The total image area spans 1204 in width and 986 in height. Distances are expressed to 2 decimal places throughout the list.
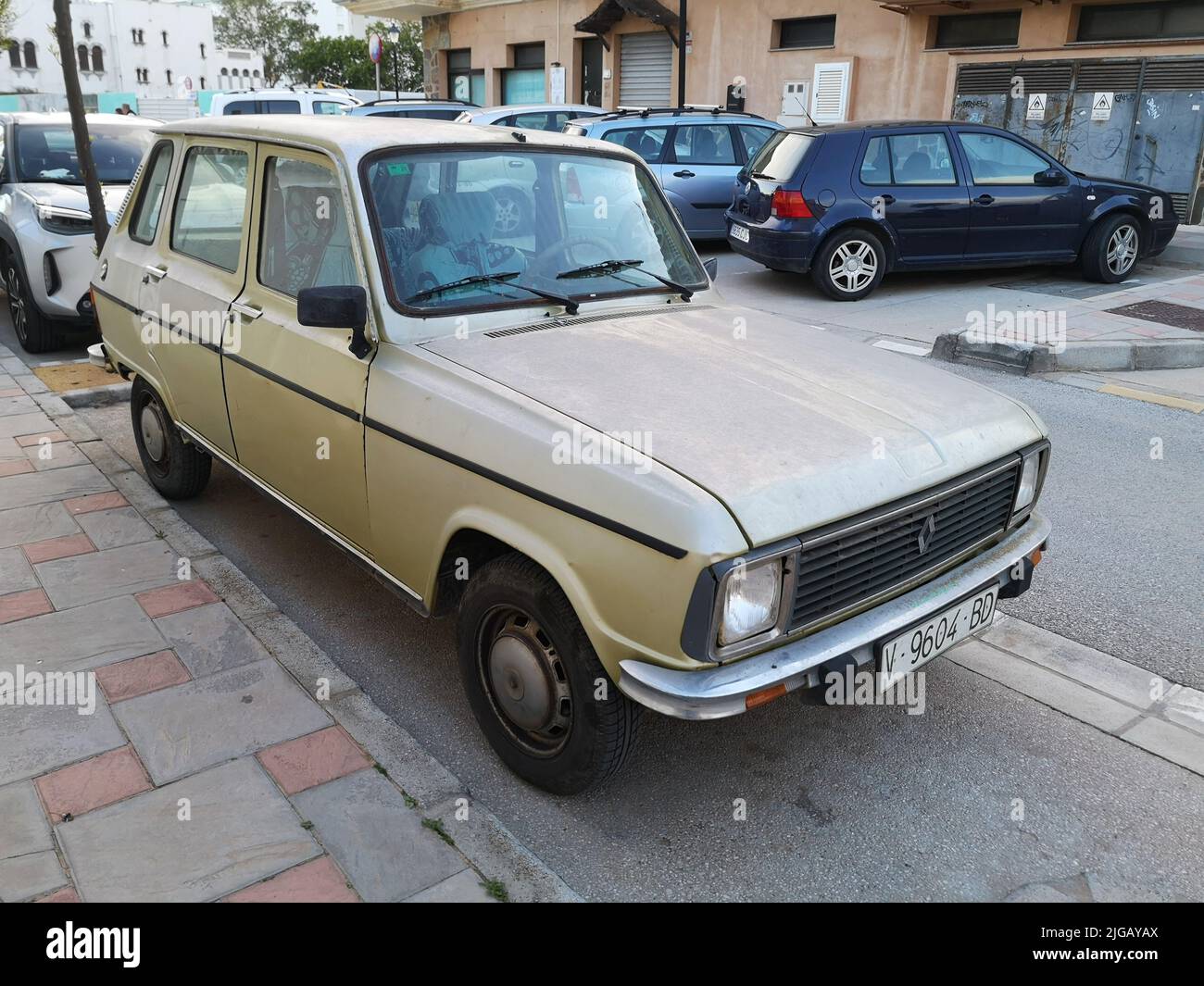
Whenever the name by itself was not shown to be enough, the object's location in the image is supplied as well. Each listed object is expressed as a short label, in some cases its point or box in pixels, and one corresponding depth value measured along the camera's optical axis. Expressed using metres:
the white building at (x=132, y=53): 81.81
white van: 16.88
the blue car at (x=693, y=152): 12.38
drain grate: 8.99
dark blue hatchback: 10.16
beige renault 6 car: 2.53
